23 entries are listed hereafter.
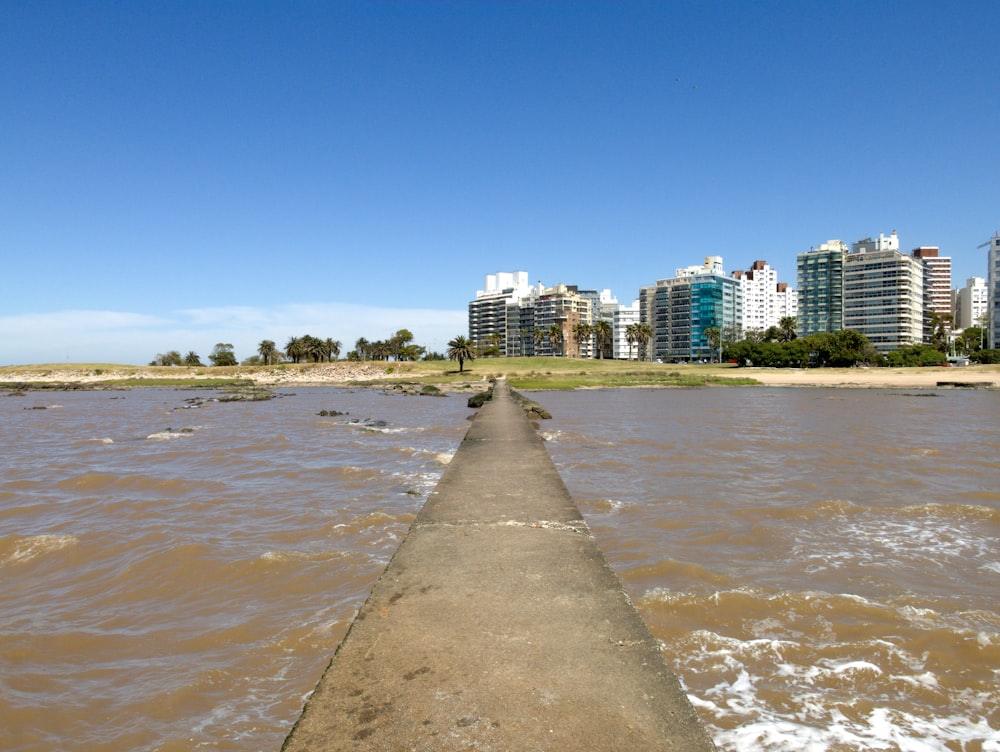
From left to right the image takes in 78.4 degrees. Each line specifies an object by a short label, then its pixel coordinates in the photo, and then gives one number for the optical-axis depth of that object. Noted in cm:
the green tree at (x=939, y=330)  12119
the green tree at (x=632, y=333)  13838
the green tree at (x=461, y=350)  8831
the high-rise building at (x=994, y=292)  12450
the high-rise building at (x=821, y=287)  15638
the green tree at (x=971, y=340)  13188
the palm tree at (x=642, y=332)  13725
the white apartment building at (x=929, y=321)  13588
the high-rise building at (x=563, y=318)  18888
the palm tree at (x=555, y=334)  14112
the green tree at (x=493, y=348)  15450
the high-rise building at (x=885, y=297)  14225
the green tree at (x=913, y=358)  10406
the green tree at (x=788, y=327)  13138
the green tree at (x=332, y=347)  11475
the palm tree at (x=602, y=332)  14062
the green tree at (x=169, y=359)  13712
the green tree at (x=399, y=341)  13412
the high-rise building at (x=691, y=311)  17250
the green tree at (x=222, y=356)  13399
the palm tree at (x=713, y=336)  14662
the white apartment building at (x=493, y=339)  15988
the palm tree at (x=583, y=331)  14275
